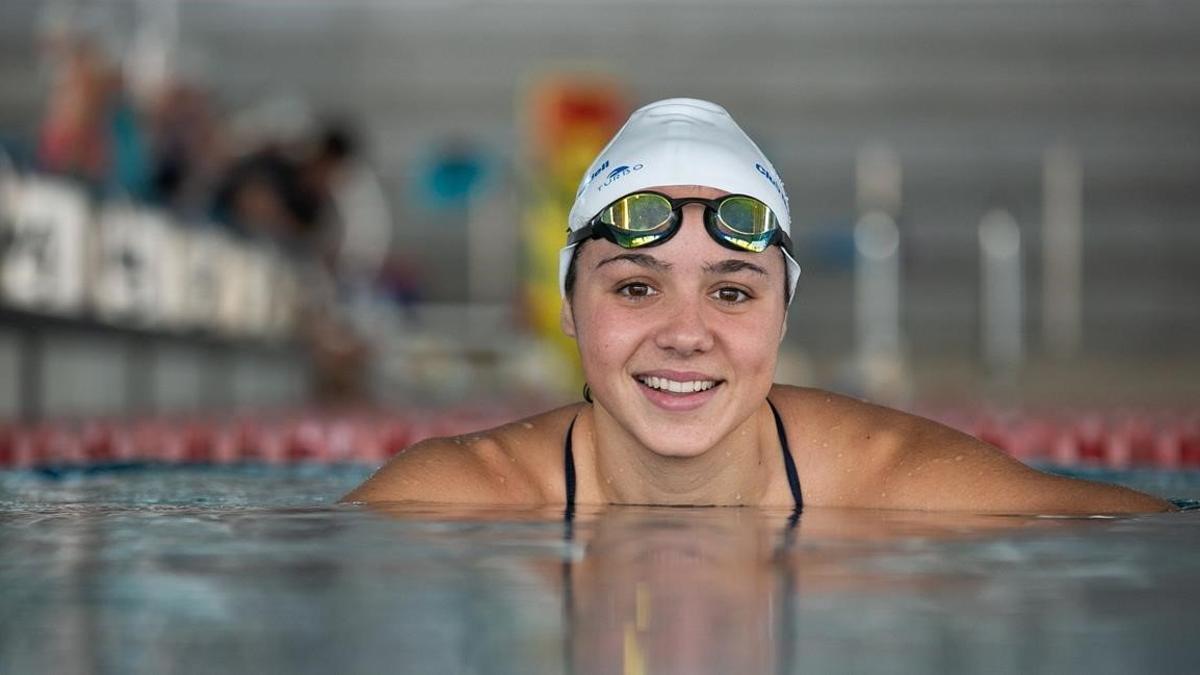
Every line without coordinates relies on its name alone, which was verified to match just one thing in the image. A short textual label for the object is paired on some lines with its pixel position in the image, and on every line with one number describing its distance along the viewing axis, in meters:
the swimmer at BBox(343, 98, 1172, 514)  3.24
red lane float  7.02
